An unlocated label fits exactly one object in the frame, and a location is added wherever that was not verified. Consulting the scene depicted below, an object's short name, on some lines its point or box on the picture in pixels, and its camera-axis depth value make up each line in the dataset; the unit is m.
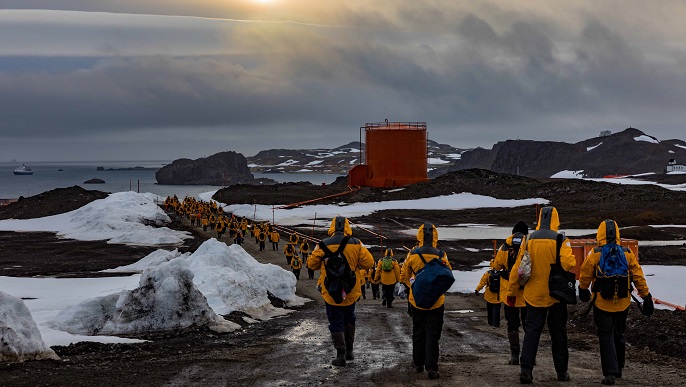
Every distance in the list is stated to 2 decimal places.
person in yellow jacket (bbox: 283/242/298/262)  29.53
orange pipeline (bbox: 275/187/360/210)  67.19
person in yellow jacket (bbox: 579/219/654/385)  9.22
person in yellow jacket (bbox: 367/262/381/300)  21.77
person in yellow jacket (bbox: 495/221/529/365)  10.57
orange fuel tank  74.75
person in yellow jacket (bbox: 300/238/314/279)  30.33
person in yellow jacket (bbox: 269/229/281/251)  37.09
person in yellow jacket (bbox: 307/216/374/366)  10.39
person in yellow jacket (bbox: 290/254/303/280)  25.61
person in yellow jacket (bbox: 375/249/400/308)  18.97
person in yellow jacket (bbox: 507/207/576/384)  9.19
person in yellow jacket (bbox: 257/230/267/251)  36.53
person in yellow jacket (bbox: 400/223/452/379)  9.76
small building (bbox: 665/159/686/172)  129.50
